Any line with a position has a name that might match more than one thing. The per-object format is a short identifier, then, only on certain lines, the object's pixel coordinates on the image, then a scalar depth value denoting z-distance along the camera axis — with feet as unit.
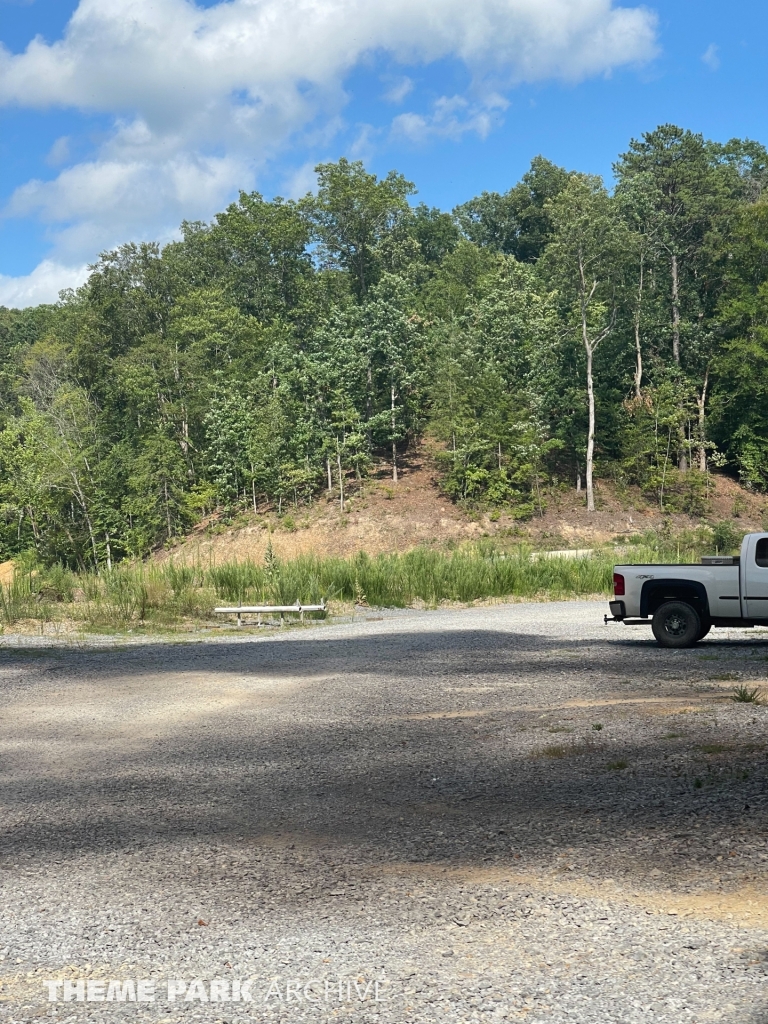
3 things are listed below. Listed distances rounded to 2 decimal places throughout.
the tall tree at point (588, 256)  153.38
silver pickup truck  42.86
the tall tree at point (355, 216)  237.86
